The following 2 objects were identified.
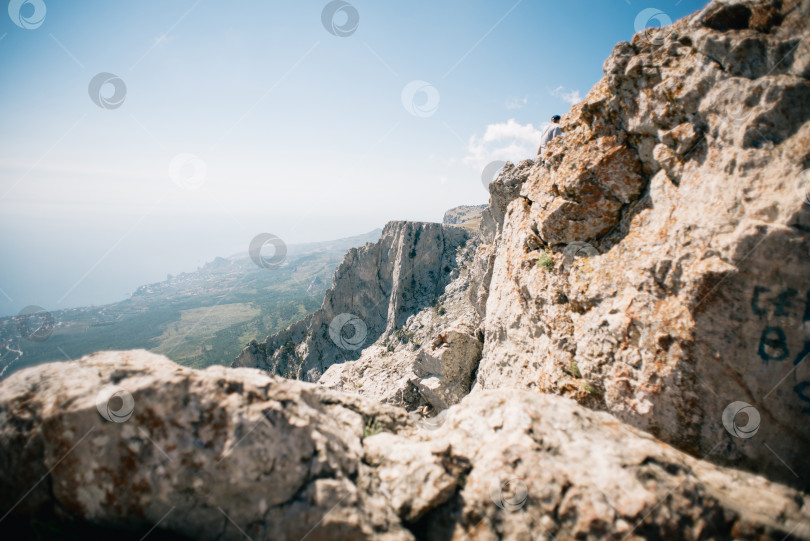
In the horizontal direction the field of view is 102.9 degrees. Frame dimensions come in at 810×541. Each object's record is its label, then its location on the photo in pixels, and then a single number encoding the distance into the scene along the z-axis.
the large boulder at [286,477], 5.16
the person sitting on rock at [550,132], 15.66
